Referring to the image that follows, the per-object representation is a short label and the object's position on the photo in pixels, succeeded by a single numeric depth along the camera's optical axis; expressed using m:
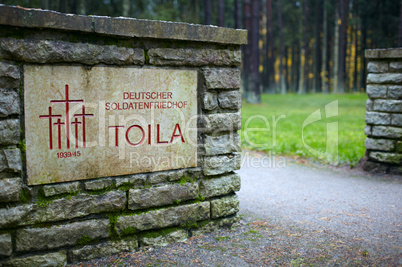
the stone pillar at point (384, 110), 5.30
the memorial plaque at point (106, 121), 2.63
